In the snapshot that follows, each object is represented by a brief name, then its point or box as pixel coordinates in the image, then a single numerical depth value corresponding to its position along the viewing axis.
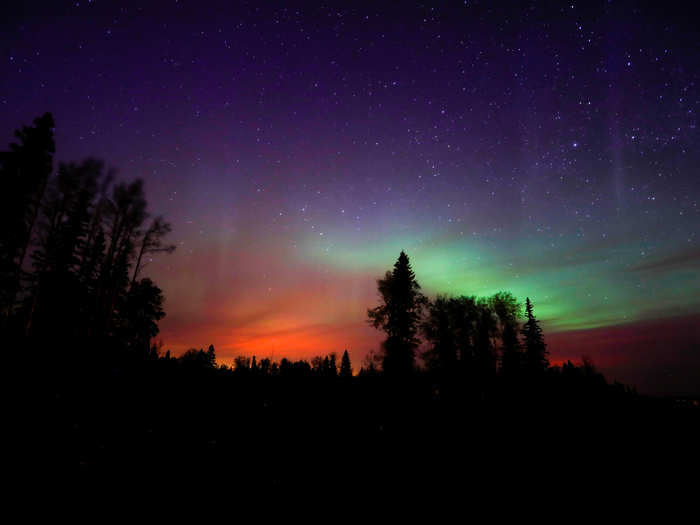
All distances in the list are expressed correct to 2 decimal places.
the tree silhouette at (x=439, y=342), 38.38
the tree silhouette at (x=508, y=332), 41.59
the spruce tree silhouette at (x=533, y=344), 41.88
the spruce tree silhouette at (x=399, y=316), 30.00
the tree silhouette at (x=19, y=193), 20.47
